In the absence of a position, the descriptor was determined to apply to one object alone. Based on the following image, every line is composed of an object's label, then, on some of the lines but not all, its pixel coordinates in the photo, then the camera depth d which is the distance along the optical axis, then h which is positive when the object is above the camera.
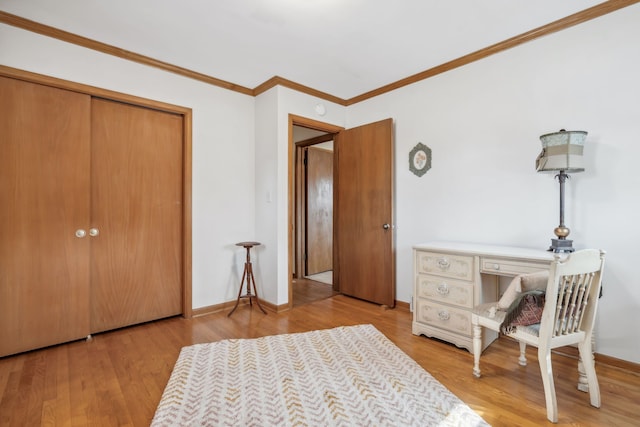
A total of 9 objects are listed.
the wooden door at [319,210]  5.00 +0.04
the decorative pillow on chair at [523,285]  1.71 -0.41
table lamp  2.04 +0.37
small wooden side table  3.20 -0.68
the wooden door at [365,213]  3.38 +0.00
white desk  2.19 -0.55
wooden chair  1.58 -0.57
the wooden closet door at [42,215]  2.22 -0.01
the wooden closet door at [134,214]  2.66 -0.01
